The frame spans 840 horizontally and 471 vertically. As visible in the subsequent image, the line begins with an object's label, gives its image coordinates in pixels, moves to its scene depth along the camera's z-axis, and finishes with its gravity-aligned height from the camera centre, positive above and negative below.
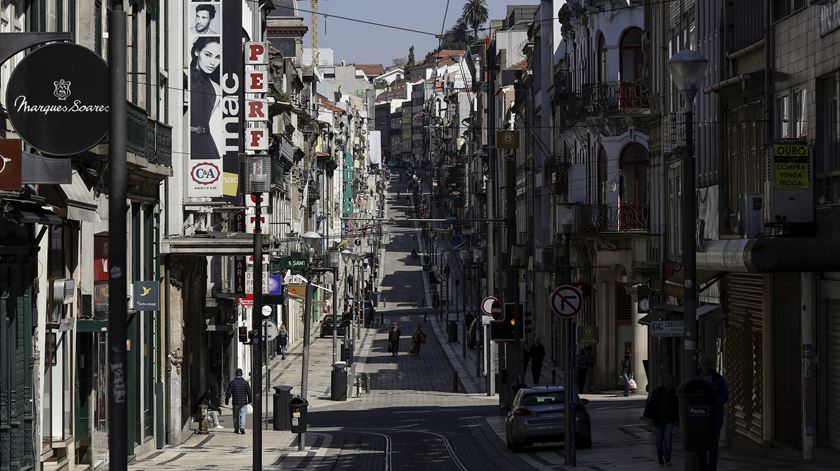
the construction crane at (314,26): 196.50 +26.76
